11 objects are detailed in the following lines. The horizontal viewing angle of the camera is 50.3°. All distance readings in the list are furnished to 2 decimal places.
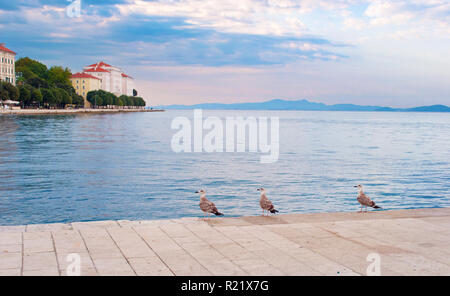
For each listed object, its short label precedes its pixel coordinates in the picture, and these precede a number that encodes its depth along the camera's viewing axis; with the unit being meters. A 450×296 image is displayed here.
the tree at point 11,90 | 111.99
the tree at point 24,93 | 122.69
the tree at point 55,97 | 142.00
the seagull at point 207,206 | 10.26
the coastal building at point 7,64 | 136.75
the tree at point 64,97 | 150.57
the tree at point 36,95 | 129.00
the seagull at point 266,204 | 10.71
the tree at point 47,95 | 138.25
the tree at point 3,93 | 108.80
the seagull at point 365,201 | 11.52
